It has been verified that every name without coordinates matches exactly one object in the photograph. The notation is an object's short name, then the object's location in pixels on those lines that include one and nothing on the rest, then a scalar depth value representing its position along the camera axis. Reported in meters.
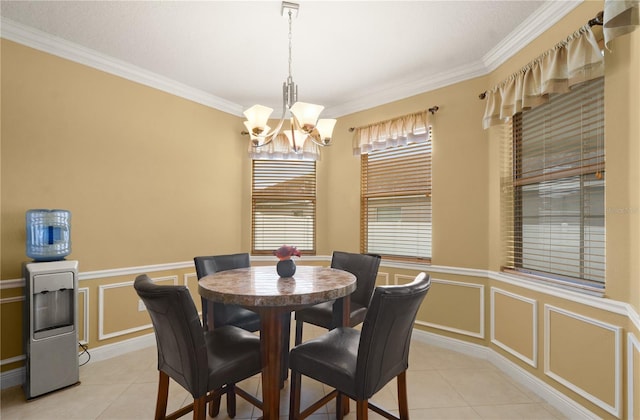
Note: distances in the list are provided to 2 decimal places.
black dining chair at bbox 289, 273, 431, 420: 1.44
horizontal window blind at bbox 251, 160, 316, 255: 4.10
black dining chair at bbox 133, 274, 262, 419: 1.46
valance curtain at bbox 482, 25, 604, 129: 1.84
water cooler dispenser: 2.21
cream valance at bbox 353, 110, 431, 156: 3.26
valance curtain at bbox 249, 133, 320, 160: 3.92
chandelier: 2.03
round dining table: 1.59
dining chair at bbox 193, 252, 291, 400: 2.11
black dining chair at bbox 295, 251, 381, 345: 2.47
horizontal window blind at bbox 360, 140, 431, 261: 3.36
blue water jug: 2.36
